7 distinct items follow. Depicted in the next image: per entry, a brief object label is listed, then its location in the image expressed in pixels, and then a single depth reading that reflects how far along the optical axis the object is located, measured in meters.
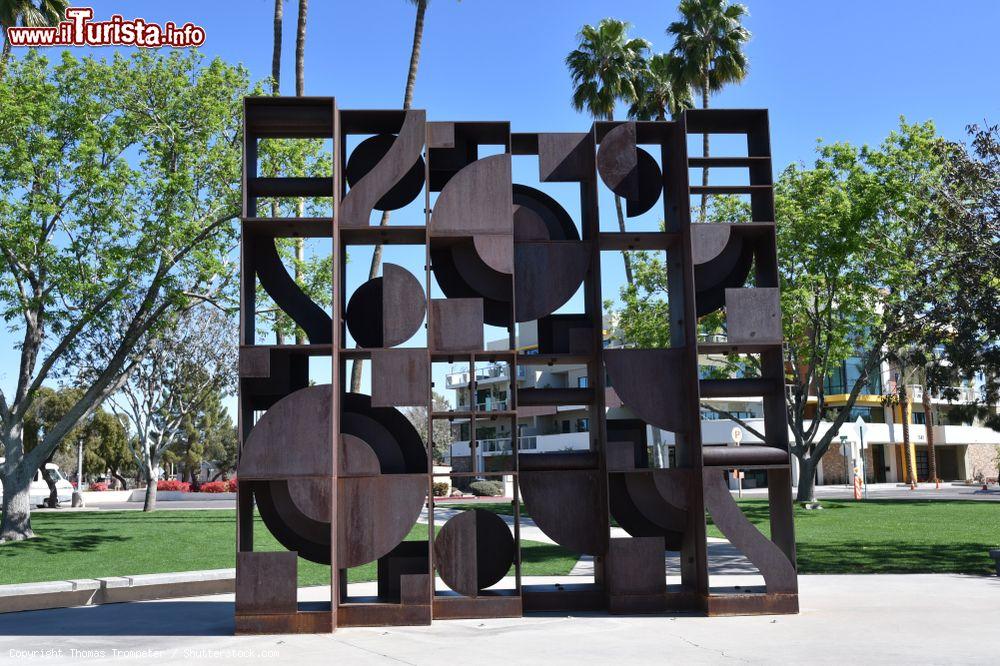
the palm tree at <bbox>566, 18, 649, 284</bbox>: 35.47
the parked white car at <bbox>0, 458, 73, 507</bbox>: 43.25
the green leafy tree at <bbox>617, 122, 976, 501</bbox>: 25.23
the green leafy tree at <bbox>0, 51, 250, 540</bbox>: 21.56
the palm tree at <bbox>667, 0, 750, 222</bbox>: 34.78
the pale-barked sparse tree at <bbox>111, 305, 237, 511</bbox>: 35.44
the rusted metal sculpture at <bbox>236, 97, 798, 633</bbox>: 10.33
